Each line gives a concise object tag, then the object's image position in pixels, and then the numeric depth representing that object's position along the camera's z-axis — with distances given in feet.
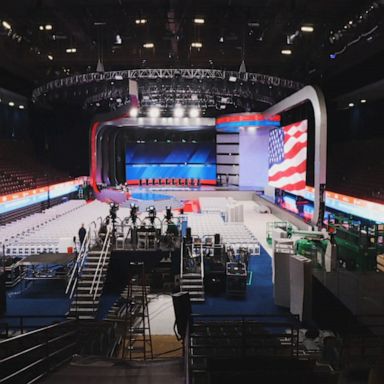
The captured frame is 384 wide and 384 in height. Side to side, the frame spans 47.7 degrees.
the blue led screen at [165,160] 124.47
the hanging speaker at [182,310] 24.17
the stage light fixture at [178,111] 90.33
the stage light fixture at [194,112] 91.80
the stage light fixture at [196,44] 56.66
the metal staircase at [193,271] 36.42
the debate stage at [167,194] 86.26
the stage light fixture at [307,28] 47.68
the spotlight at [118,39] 56.95
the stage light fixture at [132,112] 81.66
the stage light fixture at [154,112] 92.87
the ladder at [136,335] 26.53
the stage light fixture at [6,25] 49.38
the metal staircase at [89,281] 32.58
